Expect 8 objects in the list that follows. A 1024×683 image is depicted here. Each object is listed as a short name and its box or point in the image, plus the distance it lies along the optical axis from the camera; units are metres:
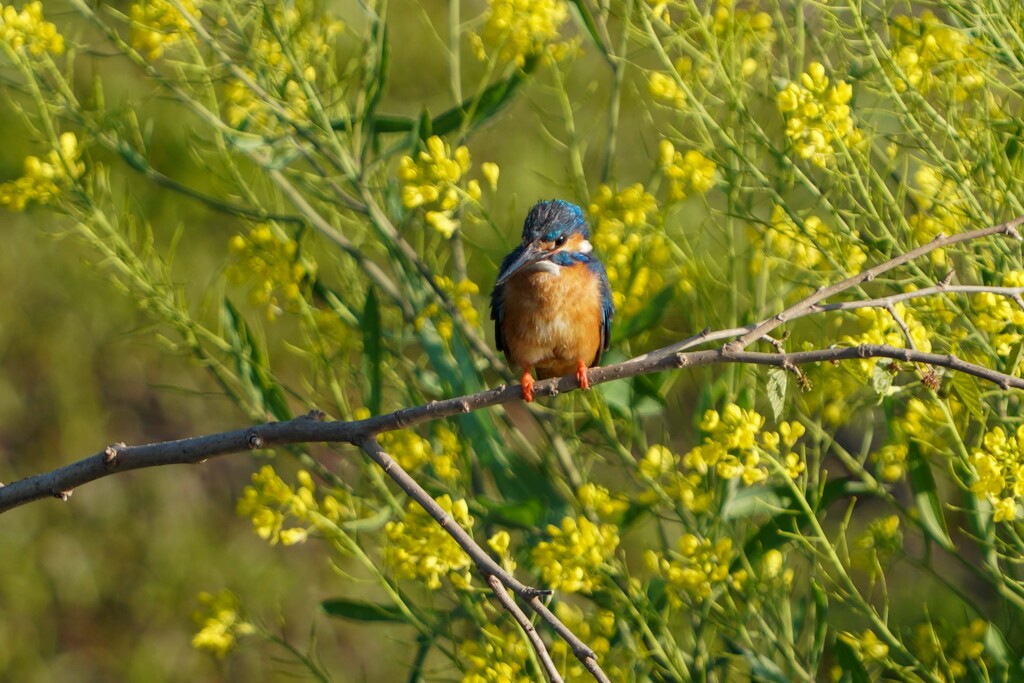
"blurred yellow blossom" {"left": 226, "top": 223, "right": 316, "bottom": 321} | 5.64
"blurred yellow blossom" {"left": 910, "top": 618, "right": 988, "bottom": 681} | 4.80
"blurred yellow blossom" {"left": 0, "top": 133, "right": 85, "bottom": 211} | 5.51
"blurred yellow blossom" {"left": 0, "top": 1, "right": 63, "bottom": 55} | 5.40
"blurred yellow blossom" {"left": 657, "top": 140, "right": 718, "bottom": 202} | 5.67
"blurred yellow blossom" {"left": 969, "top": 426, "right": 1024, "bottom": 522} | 3.96
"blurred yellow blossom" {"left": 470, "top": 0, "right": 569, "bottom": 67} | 5.53
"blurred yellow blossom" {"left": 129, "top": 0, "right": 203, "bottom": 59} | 5.53
